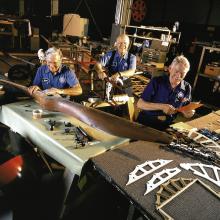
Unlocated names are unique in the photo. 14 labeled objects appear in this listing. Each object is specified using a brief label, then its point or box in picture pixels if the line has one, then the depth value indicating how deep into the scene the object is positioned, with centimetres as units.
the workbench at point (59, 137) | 189
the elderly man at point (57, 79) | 313
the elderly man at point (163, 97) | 258
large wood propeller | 219
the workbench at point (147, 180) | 138
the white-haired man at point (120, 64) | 411
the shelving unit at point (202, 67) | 615
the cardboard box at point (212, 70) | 622
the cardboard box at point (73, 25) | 834
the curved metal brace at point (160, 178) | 154
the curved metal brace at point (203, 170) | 170
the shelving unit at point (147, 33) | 793
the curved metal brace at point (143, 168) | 161
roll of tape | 236
